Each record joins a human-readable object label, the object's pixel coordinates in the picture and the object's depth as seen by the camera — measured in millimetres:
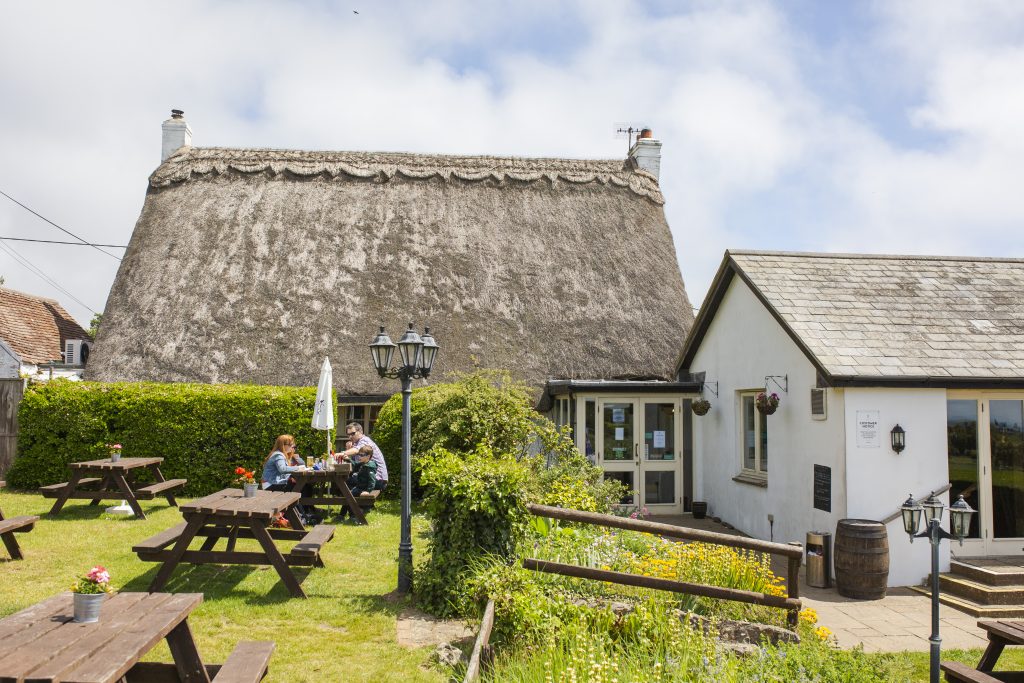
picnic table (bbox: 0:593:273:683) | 3182
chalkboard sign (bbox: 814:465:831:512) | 8539
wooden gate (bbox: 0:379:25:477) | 12508
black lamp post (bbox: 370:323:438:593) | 6973
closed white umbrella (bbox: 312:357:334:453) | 10812
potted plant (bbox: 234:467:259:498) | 7562
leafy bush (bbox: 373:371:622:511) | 10055
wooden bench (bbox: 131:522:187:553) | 6555
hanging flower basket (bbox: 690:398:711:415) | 11914
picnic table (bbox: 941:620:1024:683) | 4605
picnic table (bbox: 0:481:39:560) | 7199
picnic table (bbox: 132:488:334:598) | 6539
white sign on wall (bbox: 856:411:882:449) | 8297
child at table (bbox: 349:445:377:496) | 10734
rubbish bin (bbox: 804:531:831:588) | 8258
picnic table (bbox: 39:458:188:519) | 9688
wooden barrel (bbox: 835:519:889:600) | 7734
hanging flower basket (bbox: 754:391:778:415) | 9617
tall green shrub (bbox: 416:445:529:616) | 6293
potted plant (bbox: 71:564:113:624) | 3752
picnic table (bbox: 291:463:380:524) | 9750
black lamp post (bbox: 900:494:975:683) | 5094
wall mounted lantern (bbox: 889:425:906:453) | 8250
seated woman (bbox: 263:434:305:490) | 9680
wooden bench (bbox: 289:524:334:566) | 6707
